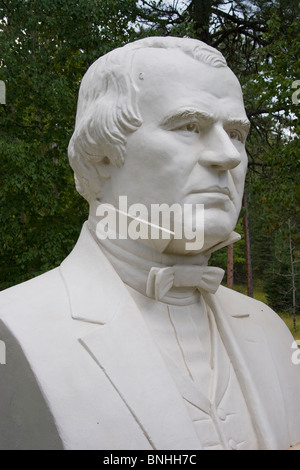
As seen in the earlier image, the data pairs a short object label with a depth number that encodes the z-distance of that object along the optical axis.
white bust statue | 2.36
